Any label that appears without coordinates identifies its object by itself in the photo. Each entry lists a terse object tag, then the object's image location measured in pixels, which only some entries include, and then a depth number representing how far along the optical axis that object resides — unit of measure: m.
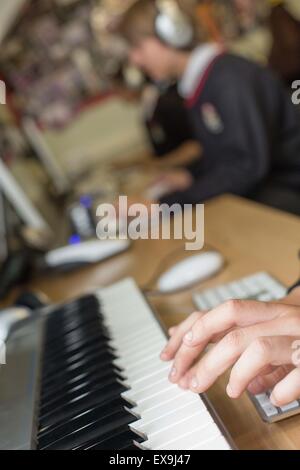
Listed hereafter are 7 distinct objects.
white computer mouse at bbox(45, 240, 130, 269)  1.15
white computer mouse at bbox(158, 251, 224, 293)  0.85
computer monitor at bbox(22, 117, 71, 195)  2.05
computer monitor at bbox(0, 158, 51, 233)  1.30
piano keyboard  0.43
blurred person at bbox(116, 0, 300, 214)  1.28
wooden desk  0.45
